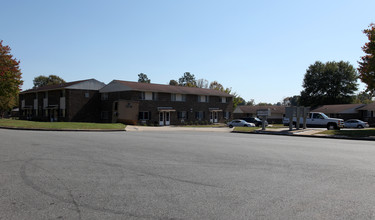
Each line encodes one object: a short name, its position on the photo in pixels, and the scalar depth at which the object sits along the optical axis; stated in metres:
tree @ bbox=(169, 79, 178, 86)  111.07
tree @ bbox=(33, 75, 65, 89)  96.25
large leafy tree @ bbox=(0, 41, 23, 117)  38.75
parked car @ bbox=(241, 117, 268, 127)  43.97
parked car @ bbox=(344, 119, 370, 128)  43.85
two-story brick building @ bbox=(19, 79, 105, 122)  46.69
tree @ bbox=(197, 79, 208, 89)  99.81
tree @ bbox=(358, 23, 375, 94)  26.05
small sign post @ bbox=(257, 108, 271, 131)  28.69
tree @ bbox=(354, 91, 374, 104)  135.06
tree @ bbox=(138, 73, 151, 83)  137.39
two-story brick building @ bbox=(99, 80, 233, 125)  44.41
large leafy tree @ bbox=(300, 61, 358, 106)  74.50
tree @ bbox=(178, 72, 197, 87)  134.57
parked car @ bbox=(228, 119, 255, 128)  41.60
